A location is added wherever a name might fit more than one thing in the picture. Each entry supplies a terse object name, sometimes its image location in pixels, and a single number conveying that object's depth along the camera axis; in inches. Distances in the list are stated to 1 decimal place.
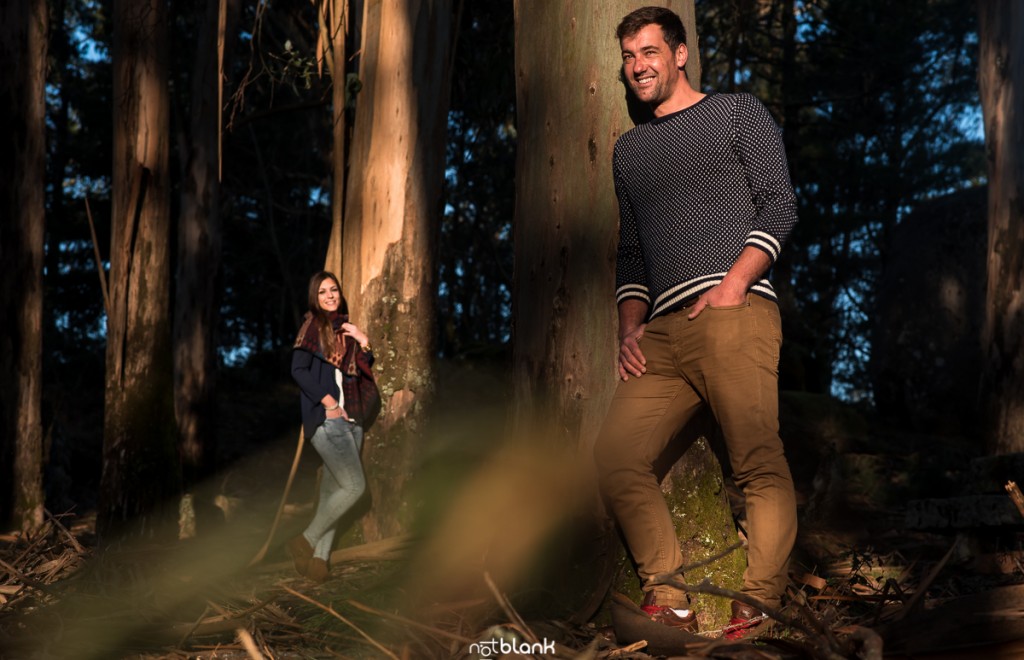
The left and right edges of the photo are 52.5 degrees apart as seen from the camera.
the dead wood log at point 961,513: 225.1
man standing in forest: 146.3
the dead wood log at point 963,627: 121.4
